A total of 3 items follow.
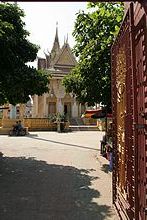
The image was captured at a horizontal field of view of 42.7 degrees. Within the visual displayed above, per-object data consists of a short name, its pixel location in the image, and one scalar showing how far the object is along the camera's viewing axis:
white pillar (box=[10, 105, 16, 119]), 20.37
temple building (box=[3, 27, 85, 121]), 25.32
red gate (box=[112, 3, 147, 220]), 2.45
